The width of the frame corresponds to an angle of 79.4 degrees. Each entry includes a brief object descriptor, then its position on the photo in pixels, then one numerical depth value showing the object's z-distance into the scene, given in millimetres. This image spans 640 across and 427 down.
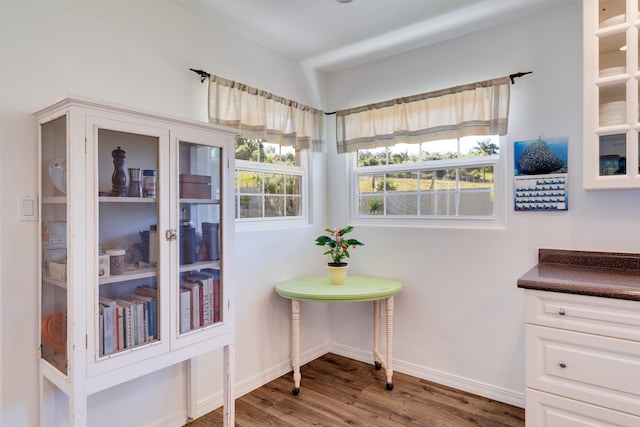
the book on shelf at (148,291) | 1764
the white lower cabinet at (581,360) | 1544
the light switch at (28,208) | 1668
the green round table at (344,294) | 2496
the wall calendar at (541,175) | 2238
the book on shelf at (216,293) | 2023
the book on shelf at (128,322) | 1678
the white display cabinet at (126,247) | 1506
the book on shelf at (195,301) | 1920
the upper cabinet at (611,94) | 1817
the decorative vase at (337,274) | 2766
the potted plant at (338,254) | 2758
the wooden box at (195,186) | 1875
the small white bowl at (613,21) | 1854
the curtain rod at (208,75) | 2320
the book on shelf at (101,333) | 1572
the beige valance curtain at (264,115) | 2410
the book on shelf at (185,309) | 1866
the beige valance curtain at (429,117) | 2445
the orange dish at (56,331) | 1570
